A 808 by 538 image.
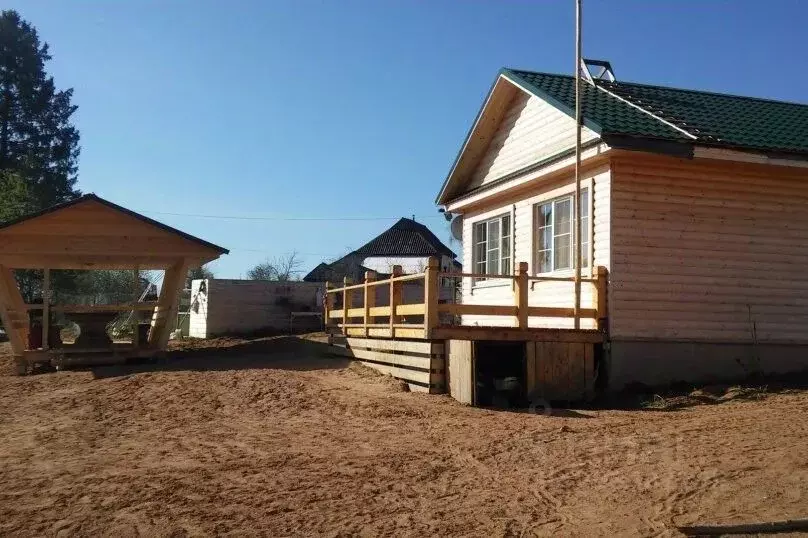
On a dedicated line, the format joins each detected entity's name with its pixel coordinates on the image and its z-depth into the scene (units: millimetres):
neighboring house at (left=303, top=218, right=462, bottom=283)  50938
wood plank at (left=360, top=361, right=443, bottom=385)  11463
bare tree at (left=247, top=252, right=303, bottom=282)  50106
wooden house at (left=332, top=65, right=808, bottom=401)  10977
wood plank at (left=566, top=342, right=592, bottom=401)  10977
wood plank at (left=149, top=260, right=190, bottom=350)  17281
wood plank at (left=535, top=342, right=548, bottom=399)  10836
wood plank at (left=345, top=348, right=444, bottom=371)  11250
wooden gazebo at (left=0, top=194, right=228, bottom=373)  15977
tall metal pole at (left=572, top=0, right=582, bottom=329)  11234
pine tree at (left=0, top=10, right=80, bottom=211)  37219
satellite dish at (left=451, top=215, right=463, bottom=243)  17250
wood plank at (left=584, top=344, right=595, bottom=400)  10992
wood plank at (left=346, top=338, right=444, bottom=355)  11234
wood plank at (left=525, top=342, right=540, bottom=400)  10797
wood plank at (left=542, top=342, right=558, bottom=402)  10867
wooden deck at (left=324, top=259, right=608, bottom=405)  10805
